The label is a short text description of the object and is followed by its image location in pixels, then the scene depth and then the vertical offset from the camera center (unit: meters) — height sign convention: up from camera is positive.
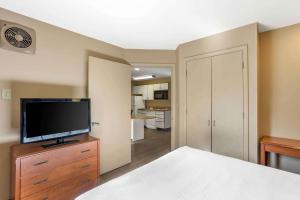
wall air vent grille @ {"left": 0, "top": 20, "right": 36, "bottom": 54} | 1.85 +0.76
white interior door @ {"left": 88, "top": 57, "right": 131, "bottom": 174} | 2.66 -0.12
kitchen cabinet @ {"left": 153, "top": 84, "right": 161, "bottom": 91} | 7.16 +0.67
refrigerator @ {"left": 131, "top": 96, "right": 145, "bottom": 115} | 7.70 -0.05
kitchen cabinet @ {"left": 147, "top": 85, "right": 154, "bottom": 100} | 7.39 +0.46
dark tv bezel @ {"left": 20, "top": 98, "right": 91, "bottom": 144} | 1.73 -0.34
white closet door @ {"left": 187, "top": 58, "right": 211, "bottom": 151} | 2.72 -0.01
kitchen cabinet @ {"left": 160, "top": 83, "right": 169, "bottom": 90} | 6.87 +0.69
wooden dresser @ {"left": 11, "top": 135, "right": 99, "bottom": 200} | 1.60 -0.76
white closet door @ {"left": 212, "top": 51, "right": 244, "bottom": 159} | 2.38 -0.04
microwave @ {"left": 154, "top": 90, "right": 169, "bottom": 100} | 6.90 +0.34
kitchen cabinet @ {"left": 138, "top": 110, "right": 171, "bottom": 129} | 6.55 -0.74
